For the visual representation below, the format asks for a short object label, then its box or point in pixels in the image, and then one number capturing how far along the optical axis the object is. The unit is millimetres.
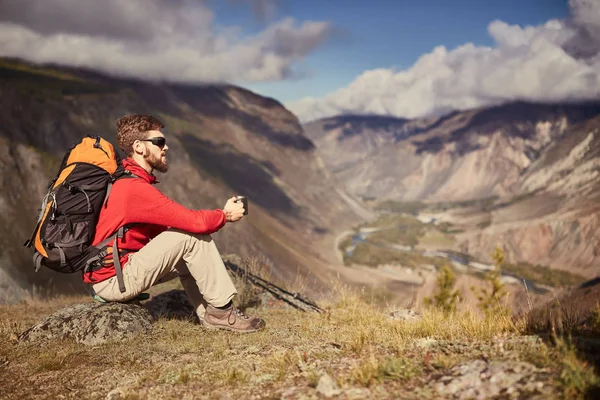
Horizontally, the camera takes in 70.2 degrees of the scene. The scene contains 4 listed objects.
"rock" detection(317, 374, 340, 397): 3668
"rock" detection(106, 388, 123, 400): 4170
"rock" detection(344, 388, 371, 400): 3555
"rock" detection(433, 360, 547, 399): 3346
